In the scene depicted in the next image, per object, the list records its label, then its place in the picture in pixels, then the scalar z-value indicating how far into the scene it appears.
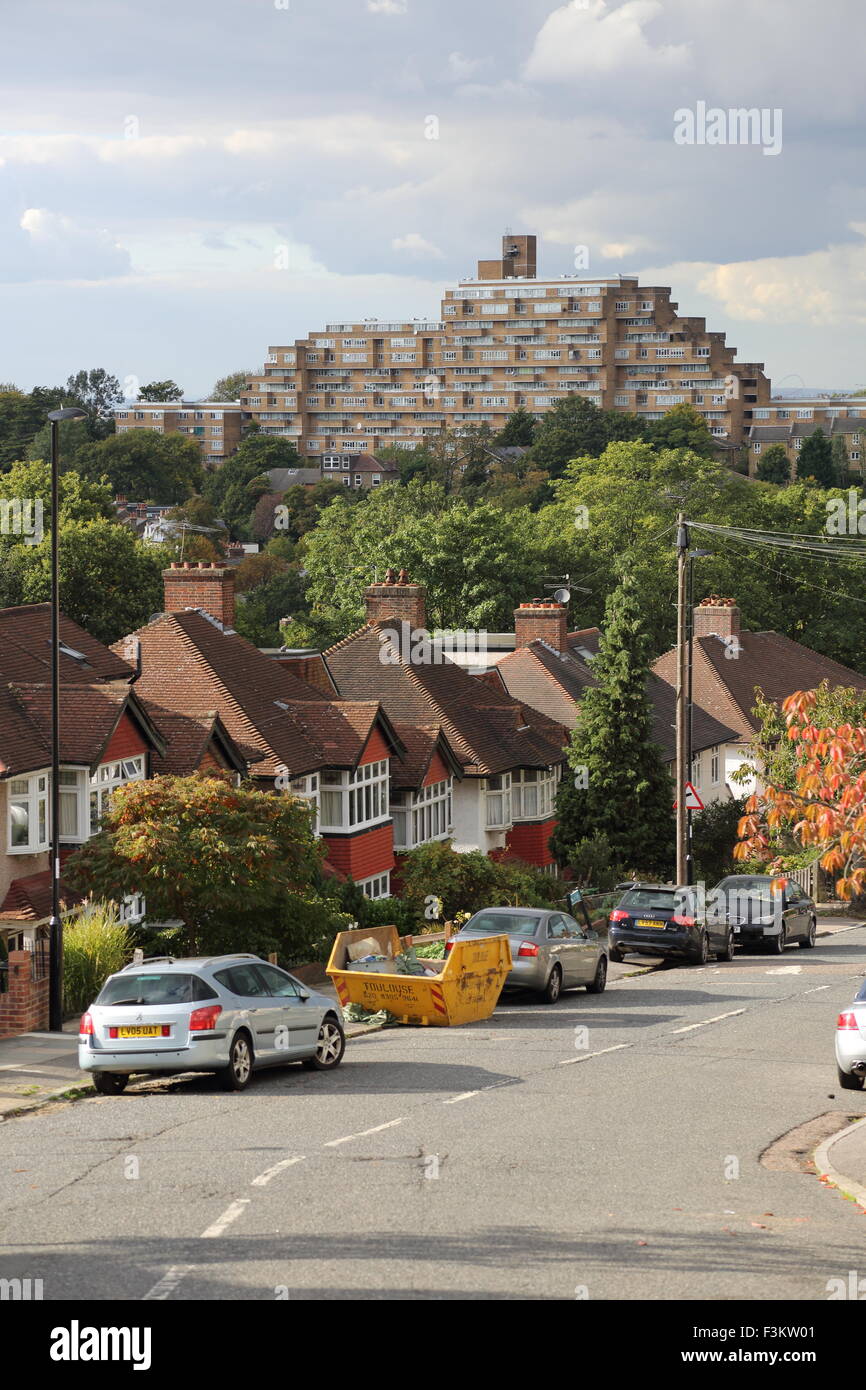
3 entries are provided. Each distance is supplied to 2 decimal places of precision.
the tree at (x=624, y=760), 45.03
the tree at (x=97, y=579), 63.66
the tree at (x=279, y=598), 105.56
